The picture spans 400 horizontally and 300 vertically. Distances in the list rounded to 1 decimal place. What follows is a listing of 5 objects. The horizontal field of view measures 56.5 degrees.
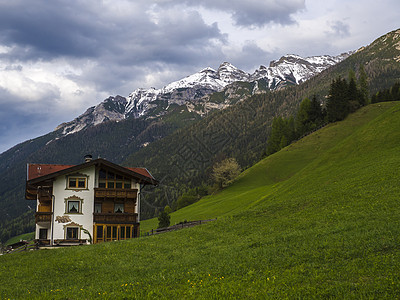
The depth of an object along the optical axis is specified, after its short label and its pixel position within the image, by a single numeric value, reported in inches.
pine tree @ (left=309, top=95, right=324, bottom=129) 5333.7
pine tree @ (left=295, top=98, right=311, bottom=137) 5319.9
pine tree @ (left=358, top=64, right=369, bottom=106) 5115.7
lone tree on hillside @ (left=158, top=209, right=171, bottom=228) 2689.5
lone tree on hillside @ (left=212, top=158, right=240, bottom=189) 4576.8
